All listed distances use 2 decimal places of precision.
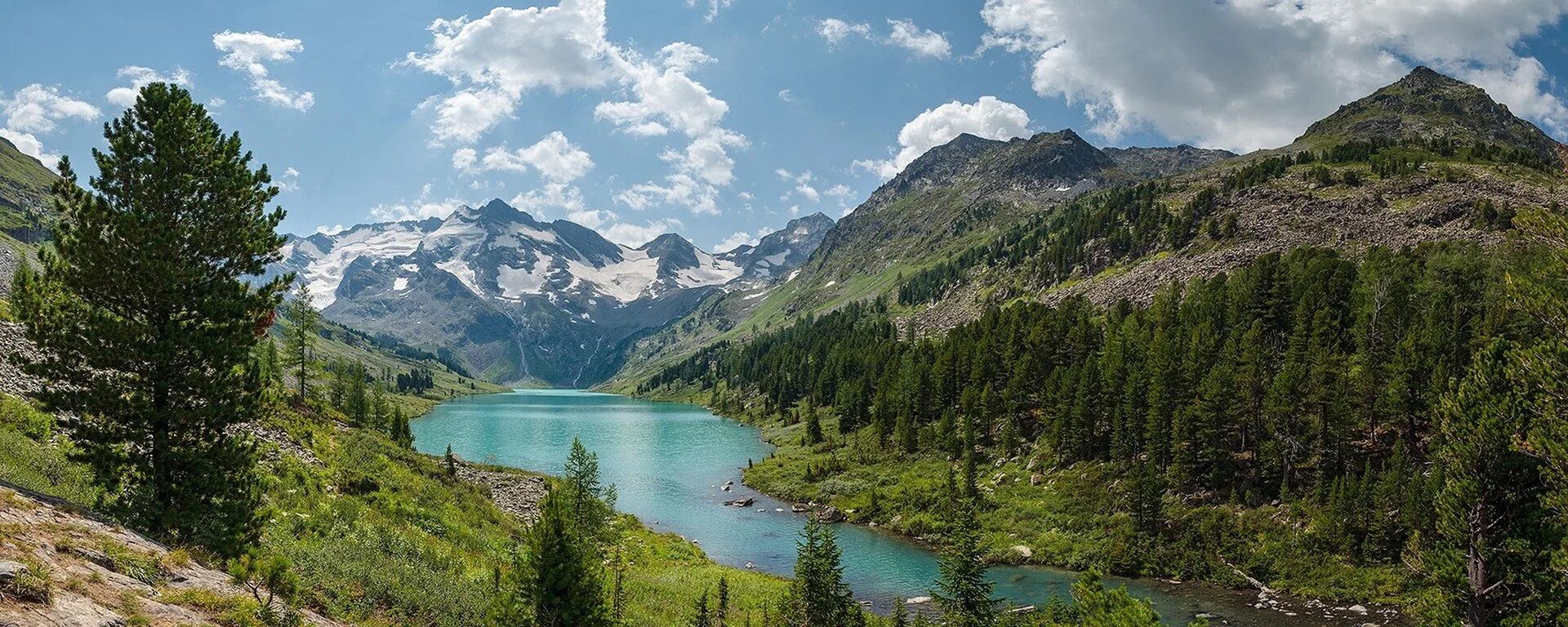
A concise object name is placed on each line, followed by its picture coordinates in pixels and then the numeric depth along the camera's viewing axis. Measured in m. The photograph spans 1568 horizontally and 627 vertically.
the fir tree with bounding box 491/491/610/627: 22.64
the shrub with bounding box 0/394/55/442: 25.53
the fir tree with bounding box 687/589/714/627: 28.55
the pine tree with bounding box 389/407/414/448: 74.44
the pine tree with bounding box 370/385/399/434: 88.04
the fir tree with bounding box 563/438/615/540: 32.91
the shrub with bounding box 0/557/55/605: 9.70
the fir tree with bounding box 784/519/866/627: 31.58
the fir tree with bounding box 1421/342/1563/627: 25.95
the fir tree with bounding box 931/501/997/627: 31.16
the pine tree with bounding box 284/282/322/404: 72.62
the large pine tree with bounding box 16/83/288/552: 17.08
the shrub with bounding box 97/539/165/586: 12.88
